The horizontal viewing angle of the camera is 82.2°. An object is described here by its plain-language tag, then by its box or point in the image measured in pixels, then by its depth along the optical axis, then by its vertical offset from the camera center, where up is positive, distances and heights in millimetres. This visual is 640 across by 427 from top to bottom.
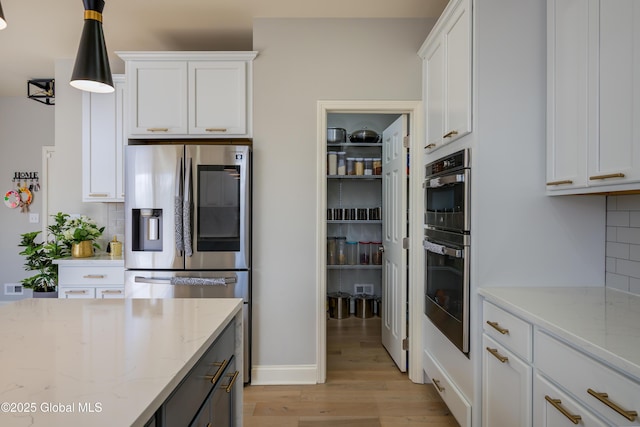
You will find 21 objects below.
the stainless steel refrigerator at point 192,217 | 2660 -33
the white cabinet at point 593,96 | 1327 +488
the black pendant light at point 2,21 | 1169 +612
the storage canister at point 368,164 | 4305 +587
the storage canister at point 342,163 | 4203 +585
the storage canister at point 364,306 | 4457 -1127
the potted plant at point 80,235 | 3105 -195
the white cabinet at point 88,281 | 2939 -553
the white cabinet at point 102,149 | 3215 +555
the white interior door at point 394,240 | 2895 -228
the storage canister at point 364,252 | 4402 -462
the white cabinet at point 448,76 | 1917 +835
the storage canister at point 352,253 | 4398 -472
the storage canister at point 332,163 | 4168 +571
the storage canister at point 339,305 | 4418 -1108
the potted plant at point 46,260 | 3127 -420
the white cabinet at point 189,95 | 2787 +902
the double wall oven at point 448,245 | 1890 -178
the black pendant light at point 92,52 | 1381 +610
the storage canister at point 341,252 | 4375 -459
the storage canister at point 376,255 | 4387 -494
